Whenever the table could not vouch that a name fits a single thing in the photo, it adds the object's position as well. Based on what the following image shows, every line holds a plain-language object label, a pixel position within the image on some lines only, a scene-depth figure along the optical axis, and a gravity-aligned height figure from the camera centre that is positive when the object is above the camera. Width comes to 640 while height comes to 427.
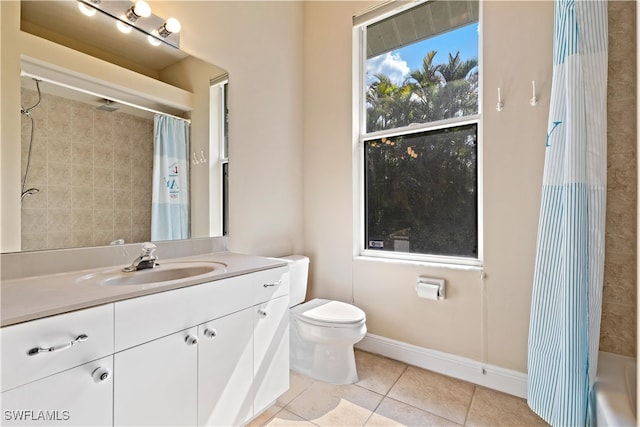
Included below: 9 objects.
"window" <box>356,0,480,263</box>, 1.97 +0.57
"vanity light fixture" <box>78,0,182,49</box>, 1.38 +0.96
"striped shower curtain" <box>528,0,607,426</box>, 1.23 -0.02
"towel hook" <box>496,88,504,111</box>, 1.75 +0.63
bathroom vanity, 0.78 -0.44
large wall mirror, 1.21 +0.39
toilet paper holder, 1.90 -0.49
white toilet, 1.75 -0.75
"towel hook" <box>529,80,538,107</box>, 1.65 +0.63
